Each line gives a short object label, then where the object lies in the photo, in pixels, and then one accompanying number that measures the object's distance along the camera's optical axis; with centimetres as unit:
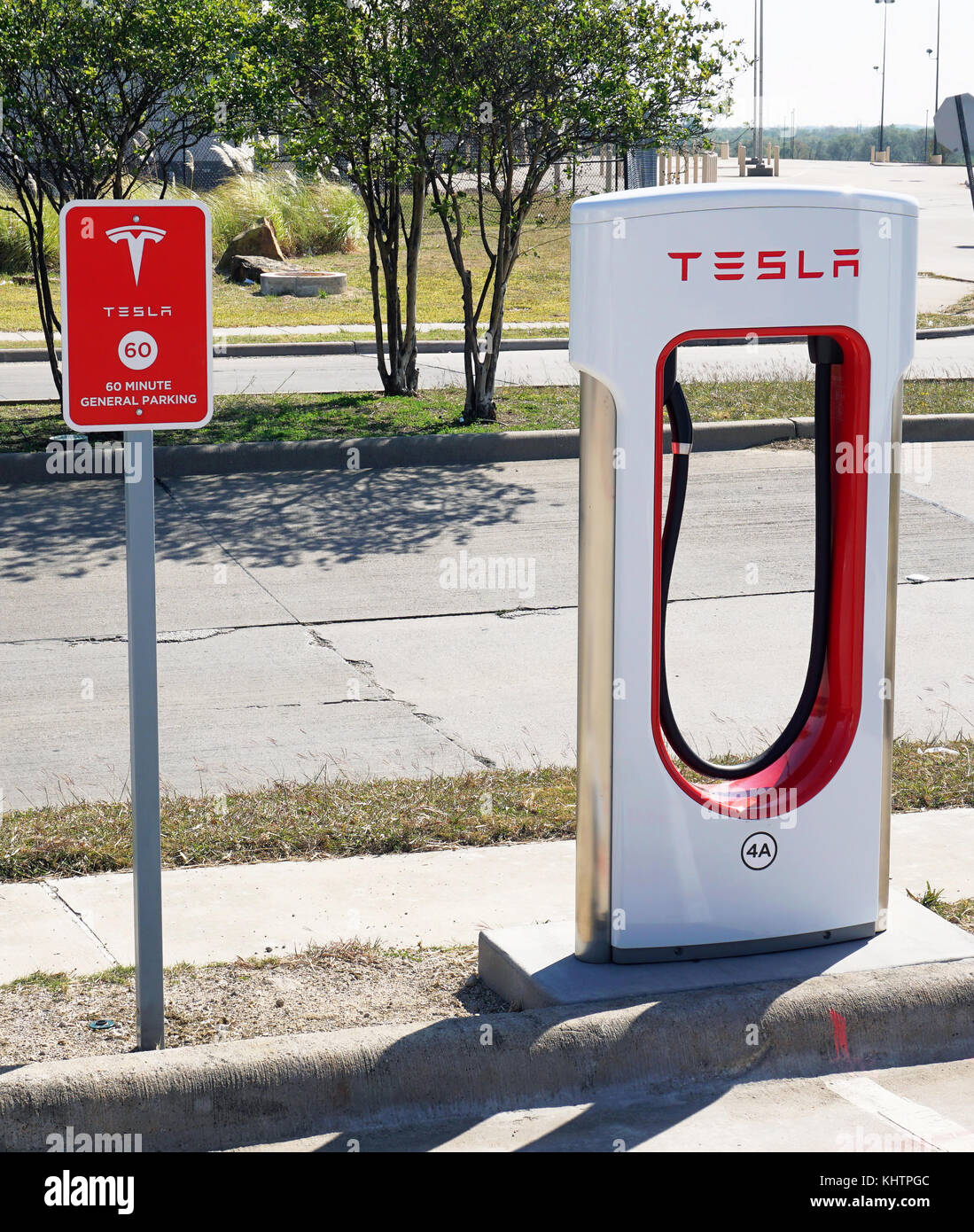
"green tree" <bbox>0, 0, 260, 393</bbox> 1093
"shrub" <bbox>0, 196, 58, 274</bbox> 2362
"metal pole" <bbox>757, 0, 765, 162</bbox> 5772
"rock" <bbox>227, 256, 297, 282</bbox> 2384
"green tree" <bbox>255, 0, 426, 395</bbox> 1169
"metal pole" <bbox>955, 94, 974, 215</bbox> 1533
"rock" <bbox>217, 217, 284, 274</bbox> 2461
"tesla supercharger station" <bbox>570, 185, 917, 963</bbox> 386
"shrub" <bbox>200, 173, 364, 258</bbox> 2591
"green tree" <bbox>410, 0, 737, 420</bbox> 1141
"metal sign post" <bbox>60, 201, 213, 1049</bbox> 345
